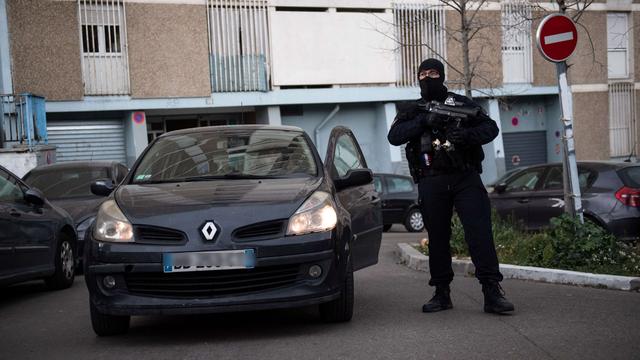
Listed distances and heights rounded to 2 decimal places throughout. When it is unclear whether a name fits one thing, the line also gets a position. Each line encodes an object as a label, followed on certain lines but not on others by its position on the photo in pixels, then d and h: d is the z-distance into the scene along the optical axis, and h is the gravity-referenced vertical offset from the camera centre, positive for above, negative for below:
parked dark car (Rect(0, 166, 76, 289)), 7.51 -0.88
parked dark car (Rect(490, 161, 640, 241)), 10.55 -0.96
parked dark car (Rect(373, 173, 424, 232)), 17.78 -1.54
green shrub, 8.05 -1.31
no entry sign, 8.00 +0.95
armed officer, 6.04 -0.28
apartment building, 22.03 +2.24
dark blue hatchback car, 5.22 -0.71
